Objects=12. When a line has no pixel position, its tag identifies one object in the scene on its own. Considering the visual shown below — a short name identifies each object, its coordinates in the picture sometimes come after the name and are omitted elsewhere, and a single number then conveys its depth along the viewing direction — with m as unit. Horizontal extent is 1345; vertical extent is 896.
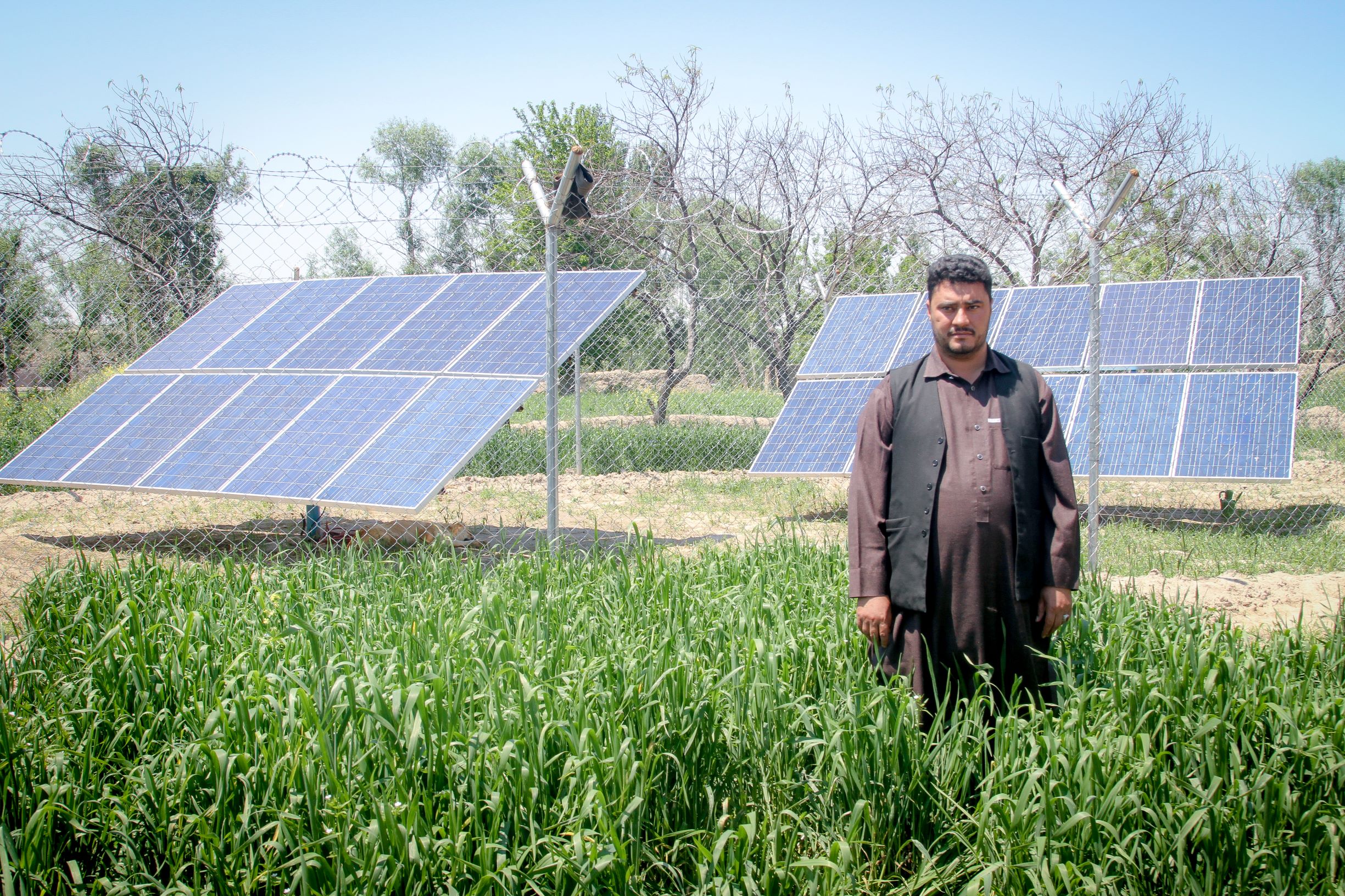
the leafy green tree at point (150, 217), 7.03
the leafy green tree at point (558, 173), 12.31
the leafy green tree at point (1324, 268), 10.89
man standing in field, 2.77
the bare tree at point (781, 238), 11.88
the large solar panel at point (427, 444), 5.16
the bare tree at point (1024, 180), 11.85
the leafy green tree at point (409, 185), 6.23
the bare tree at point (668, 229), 11.40
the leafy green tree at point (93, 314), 9.67
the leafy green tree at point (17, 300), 9.50
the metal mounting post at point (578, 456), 9.57
